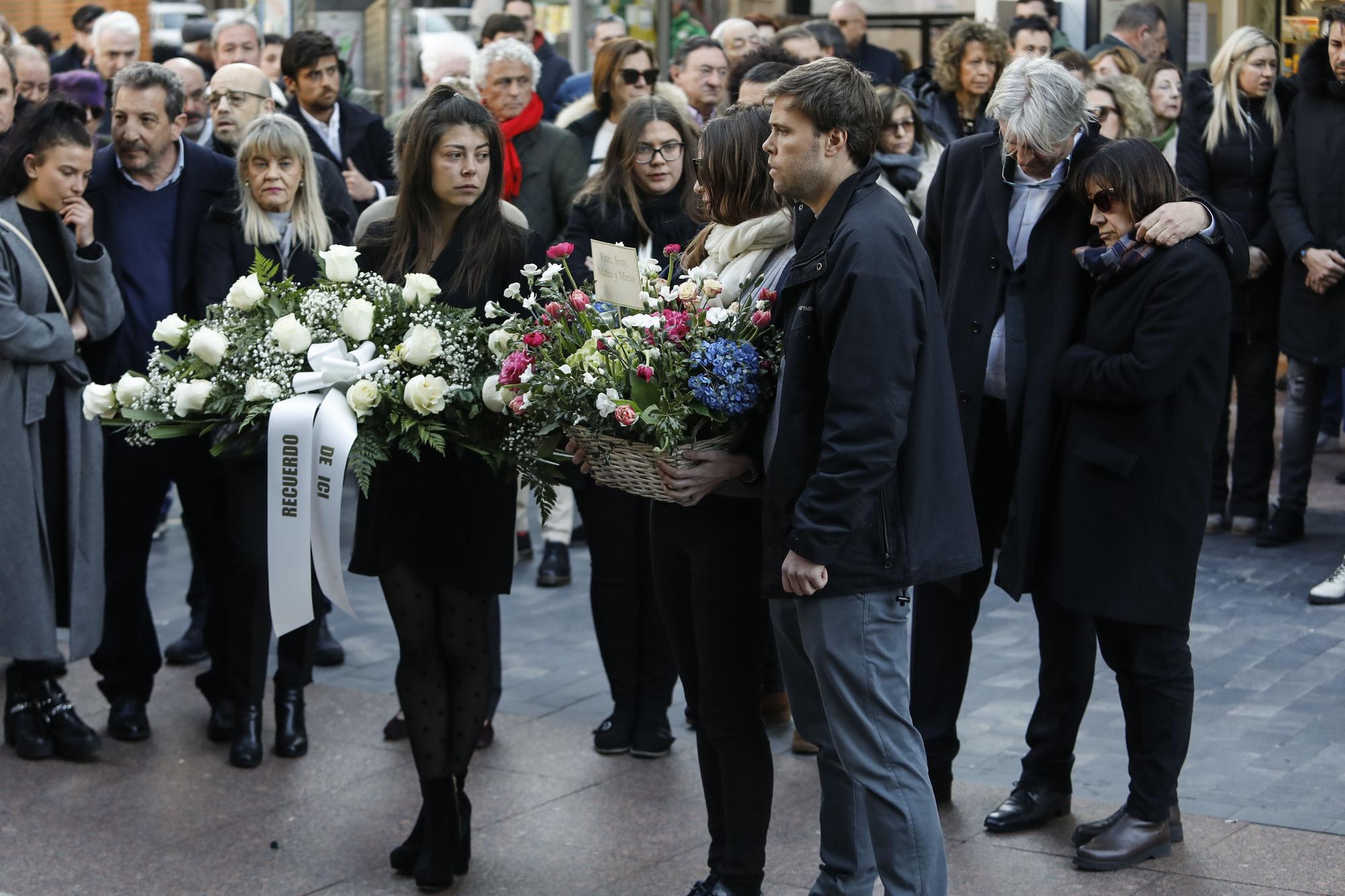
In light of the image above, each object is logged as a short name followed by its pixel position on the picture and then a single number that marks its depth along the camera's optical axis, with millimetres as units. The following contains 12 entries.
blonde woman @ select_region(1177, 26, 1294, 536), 15875
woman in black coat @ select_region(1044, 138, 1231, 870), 8641
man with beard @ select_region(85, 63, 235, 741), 11820
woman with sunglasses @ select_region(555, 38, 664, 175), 15820
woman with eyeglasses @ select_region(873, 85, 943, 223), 14672
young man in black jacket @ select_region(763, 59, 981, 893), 7031
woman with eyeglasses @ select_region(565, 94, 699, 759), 11102
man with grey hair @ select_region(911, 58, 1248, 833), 9000
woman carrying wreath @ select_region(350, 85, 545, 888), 9047
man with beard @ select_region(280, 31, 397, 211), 15883
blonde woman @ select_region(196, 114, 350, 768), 11172
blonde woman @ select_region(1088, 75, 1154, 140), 14672
